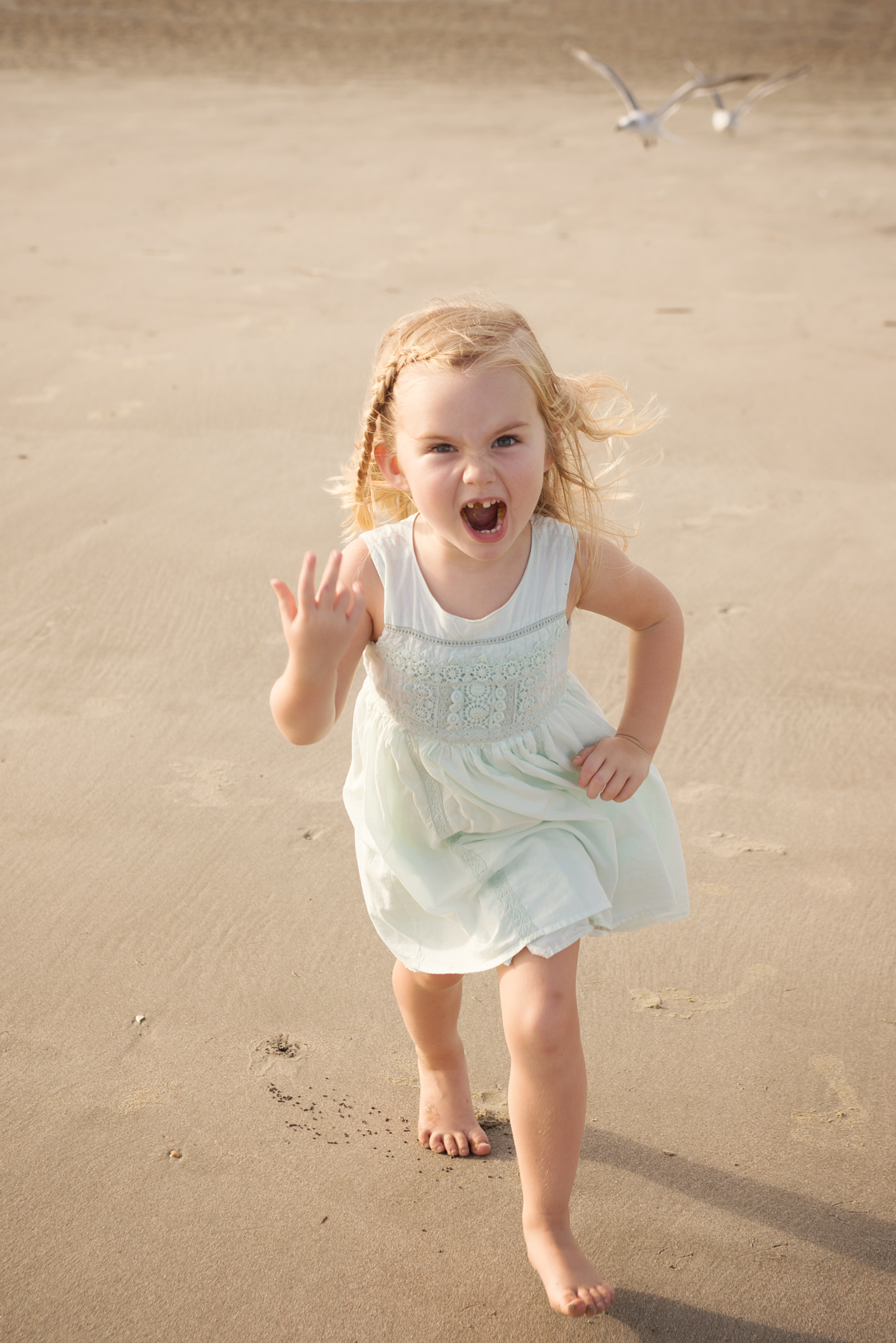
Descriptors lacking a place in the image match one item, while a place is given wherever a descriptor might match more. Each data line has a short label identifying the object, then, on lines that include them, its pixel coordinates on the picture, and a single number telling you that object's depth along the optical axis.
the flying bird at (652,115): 9.62
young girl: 1.64
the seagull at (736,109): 10.36
